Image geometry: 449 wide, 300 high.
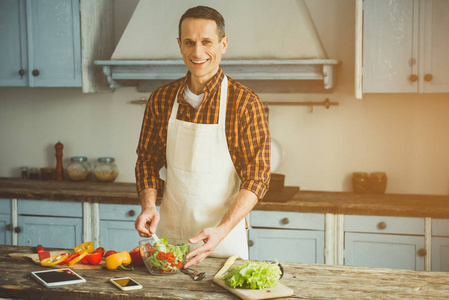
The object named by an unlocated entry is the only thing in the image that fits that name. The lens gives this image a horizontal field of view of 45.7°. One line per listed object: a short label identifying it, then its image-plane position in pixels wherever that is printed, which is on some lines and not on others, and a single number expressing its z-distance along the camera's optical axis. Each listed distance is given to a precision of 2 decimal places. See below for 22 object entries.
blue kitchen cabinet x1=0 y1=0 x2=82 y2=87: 3.79
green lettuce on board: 1.64
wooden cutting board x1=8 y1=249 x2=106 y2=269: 1.92
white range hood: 3.45
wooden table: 1.63
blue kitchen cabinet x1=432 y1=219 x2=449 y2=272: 3.12
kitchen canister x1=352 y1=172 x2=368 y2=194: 3.67
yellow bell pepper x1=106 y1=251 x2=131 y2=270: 1.87
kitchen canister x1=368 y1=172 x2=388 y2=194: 3.63
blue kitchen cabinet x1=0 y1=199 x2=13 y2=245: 3.67
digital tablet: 1.72
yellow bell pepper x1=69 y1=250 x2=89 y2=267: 1.92
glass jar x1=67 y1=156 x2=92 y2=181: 4.06
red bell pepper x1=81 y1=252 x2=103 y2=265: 1.92
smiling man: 2.18
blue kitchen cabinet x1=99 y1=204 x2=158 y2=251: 3.52
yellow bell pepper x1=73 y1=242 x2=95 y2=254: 1.99
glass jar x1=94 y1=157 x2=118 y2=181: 4.01
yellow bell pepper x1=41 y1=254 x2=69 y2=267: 1.93
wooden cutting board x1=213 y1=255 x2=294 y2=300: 1.59
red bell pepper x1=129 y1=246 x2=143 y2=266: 1.92
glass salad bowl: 1.79
